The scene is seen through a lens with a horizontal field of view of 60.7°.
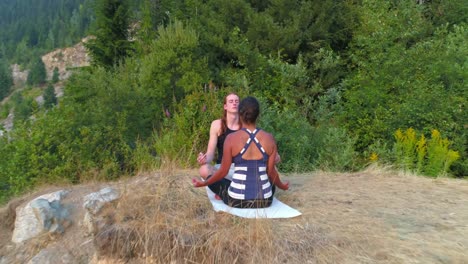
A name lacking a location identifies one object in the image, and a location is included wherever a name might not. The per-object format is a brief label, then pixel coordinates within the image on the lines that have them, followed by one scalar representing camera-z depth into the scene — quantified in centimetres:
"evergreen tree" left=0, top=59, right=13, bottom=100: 9956
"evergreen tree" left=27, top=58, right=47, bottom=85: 10394
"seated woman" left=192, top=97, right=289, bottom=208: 377
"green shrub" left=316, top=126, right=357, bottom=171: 727
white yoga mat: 379
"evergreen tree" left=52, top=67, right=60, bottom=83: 10219
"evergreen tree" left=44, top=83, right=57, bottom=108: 7422
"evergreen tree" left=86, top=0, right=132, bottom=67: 1925
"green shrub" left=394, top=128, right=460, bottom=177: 683
